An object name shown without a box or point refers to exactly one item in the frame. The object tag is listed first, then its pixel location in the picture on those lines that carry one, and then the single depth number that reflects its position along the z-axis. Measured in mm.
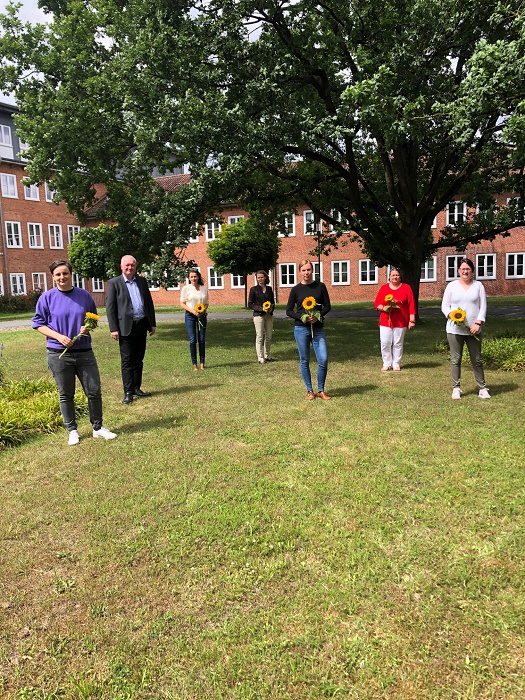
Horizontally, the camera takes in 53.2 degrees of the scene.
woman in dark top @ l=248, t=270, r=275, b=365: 11500
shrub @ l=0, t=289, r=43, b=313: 40531
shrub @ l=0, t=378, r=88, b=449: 6551
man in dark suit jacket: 8281
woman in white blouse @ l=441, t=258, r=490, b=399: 7859
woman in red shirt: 10306
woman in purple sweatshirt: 6227
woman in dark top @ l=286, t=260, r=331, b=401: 7902
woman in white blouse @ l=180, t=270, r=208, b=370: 11023
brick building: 38281
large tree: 11250
